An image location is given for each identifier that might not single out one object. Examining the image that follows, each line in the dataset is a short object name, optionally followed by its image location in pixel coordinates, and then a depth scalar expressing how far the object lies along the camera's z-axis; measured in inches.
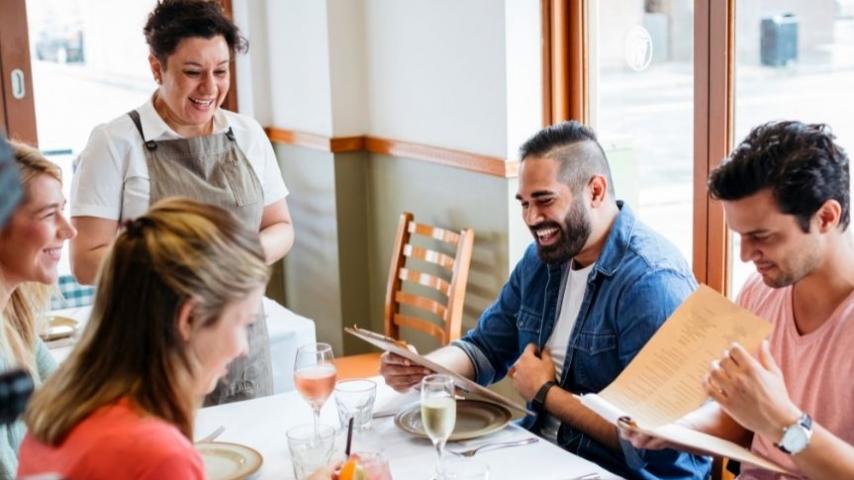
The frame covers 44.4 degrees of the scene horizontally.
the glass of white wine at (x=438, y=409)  70.5
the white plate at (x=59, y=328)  115.4
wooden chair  140.2
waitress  96.9
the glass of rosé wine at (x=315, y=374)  76.4
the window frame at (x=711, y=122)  110.9
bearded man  83.7
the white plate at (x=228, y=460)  72.2
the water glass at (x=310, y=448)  69.0
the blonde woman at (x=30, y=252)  78.2
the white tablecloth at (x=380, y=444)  71.8
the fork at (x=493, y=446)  74.9
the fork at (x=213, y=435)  79.2
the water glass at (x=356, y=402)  78.2
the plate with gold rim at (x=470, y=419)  77.9
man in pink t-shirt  67.9
